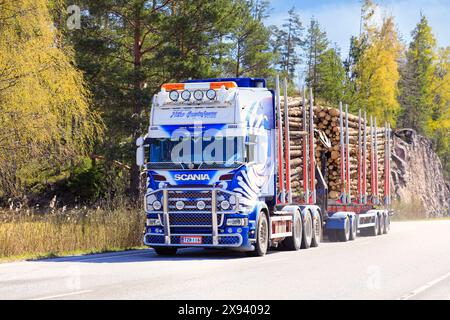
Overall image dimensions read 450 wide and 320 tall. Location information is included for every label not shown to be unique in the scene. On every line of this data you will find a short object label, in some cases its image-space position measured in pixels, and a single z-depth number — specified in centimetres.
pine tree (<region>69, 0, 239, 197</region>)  3338
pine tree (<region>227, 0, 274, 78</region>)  5094
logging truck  1700
